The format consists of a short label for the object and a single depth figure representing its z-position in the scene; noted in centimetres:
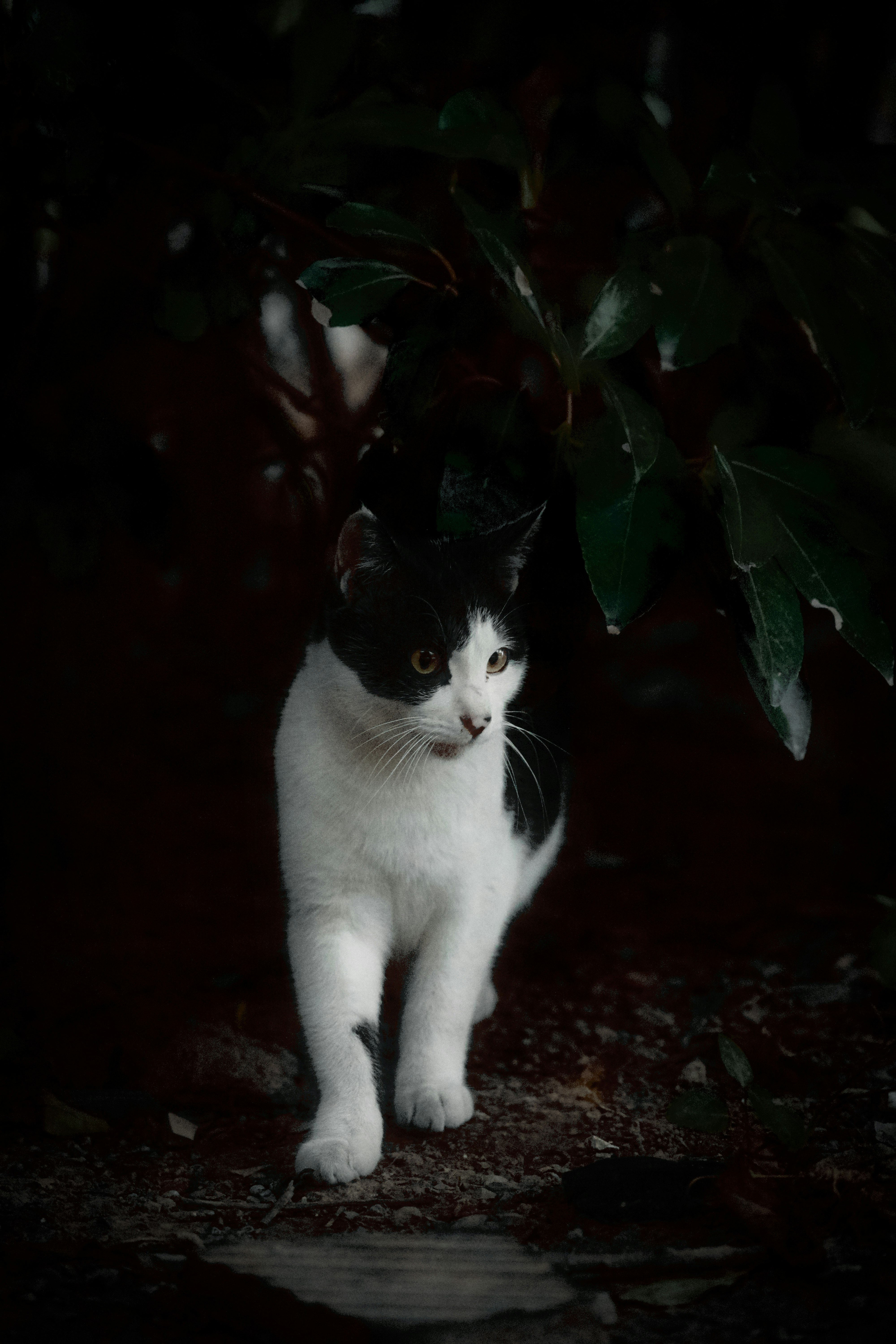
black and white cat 280
